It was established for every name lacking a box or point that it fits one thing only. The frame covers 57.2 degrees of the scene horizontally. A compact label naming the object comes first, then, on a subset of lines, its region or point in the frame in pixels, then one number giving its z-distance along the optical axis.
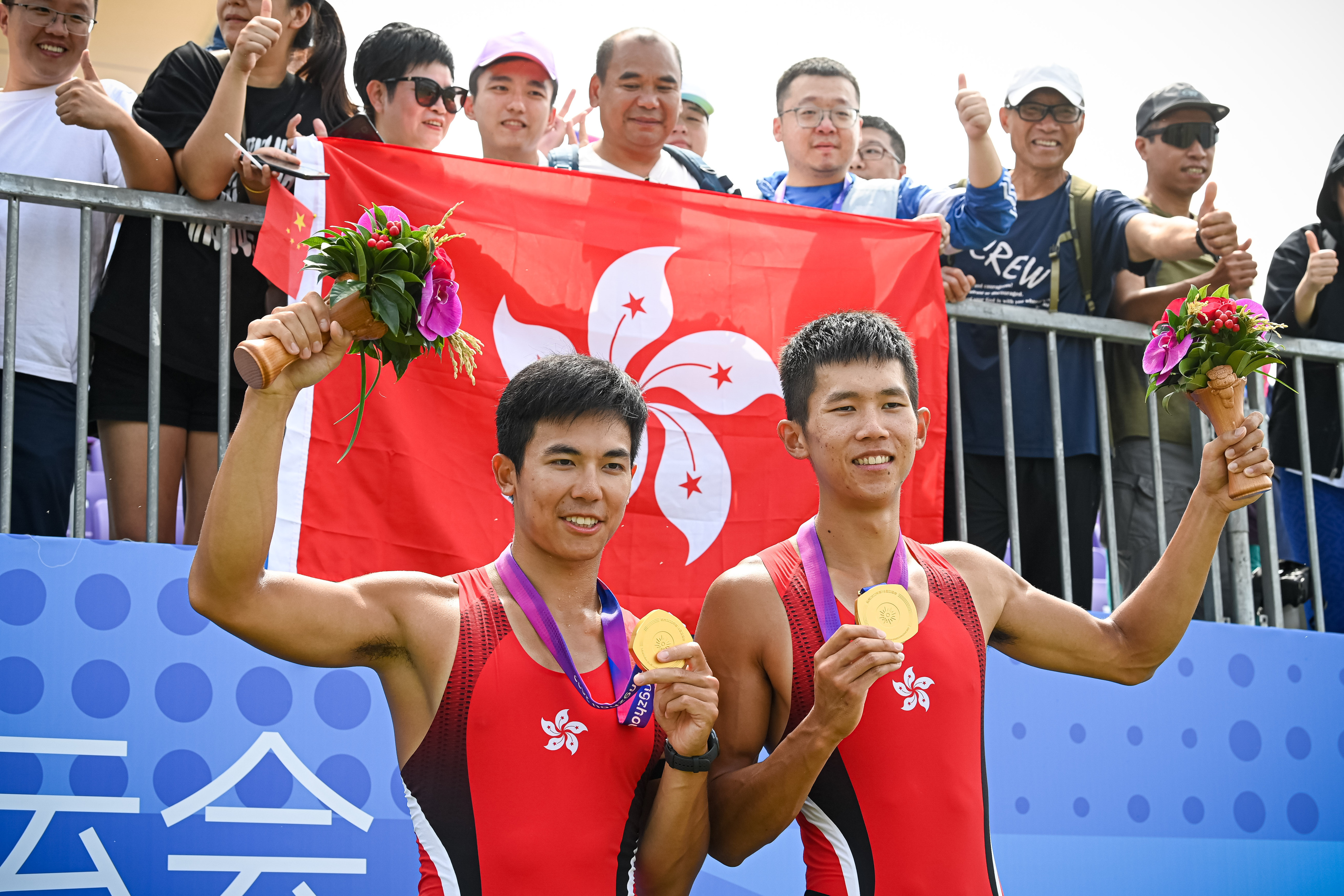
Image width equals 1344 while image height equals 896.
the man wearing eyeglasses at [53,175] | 4.15
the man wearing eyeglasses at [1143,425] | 5.34
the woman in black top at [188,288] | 4.30
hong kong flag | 4.33
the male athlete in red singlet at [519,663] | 2.53
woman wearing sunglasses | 5.12
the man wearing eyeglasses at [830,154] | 5.61
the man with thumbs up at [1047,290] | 5.23
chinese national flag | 4.35
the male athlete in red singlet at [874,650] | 2.80
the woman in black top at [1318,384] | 5.64
